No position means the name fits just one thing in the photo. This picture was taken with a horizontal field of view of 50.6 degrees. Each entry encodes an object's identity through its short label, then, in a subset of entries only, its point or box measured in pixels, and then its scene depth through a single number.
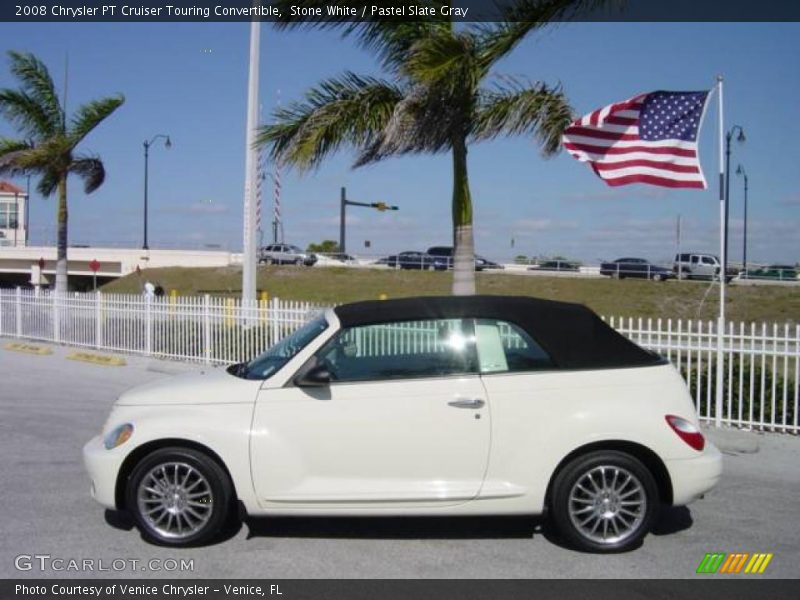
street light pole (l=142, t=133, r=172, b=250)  54.56
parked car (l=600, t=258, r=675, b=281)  44.09
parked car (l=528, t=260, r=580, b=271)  51.43
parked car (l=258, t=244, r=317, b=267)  55.00
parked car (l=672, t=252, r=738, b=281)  43.97
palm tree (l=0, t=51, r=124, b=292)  22.30
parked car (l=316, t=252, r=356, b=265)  58.52
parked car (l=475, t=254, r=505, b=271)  51.11
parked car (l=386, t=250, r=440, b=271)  51.93
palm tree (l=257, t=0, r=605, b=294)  10.95
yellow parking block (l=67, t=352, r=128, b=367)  15.45
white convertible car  5.14
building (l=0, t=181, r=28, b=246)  79.75
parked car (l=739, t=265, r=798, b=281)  43.03
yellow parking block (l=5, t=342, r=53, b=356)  17.50
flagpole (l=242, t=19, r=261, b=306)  17.33
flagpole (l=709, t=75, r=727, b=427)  9.45
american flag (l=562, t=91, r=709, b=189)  10.25
